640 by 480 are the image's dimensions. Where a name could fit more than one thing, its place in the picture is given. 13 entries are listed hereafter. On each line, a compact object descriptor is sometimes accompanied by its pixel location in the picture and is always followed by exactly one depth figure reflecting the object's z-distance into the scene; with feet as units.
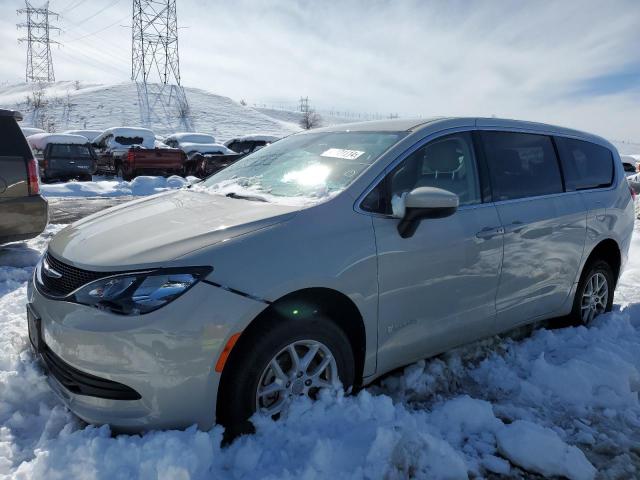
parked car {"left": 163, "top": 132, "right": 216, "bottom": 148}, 84.58
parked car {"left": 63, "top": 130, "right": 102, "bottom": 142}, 104.63
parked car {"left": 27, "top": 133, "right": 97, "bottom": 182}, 52.13
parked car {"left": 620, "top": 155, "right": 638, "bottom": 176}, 50.19
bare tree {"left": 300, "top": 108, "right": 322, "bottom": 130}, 242.37
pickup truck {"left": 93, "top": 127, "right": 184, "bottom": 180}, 56.80
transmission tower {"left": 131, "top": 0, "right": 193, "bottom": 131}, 171.12
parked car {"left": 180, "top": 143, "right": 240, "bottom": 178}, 59.21
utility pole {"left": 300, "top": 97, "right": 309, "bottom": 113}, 285.43
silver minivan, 6.88
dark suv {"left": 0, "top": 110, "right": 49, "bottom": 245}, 17.66
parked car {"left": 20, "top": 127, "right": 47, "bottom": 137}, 98.02
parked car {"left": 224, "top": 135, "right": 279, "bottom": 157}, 75.72
